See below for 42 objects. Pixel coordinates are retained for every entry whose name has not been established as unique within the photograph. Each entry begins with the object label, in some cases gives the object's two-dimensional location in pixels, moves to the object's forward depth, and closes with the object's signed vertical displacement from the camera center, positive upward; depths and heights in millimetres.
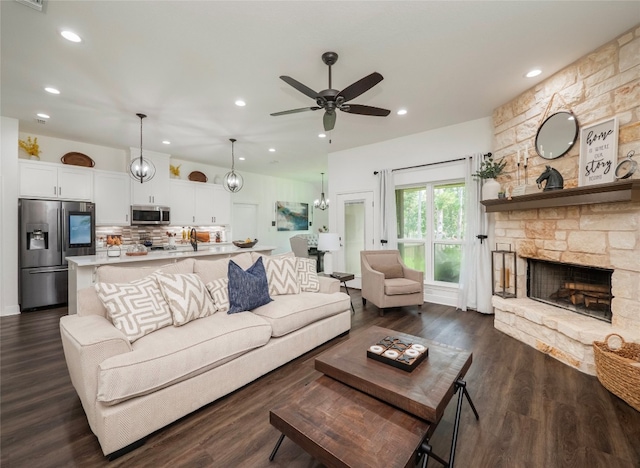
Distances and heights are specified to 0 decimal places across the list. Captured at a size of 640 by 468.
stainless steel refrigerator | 4355 -187
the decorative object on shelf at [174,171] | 6457 +1470
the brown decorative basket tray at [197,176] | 6840 +1436
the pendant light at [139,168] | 4070 +975
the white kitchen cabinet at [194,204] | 6270 +698
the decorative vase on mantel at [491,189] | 3793 +592
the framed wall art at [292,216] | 8812 +566
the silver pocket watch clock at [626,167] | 2344 +557
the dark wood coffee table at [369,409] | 1215 -946
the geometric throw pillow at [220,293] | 2680 -589
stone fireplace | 2477 -442
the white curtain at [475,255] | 4152 -362
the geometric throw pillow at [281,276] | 3311 -531
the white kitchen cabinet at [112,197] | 5230 +718
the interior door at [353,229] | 5617 +80
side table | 4175 -675
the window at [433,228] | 4695 +76
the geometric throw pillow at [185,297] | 2299 -548
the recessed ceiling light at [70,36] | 2324 +1705
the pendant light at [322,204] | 8797 +952
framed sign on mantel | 2559 +766
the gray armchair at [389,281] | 4094 -757
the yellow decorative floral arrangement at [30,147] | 4630 +1480
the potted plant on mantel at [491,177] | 3791 +782
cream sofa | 1604 -871
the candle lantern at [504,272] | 3714 -560
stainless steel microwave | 5629 +407
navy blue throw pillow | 2684 -563
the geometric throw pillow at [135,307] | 2031 -568
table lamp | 4328 -145
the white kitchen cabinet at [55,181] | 4469 +922
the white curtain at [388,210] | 5168 +422
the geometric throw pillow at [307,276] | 3518 -564
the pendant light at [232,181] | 5090 +967
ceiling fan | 2351 +1243
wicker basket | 1991 -1055
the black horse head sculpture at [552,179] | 2959 +576
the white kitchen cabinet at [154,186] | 5645 +1021
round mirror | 2967 +1091
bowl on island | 5281 -207
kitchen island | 3387 -376
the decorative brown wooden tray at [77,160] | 5133 +1422
